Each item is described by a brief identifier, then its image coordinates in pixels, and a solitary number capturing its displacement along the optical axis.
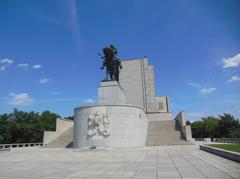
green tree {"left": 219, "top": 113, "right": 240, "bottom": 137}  42.66
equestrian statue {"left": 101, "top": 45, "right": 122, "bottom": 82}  27.38
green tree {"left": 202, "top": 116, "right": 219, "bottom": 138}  48.91
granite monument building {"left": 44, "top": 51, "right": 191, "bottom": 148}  22.11
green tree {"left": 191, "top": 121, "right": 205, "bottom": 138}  58.42
